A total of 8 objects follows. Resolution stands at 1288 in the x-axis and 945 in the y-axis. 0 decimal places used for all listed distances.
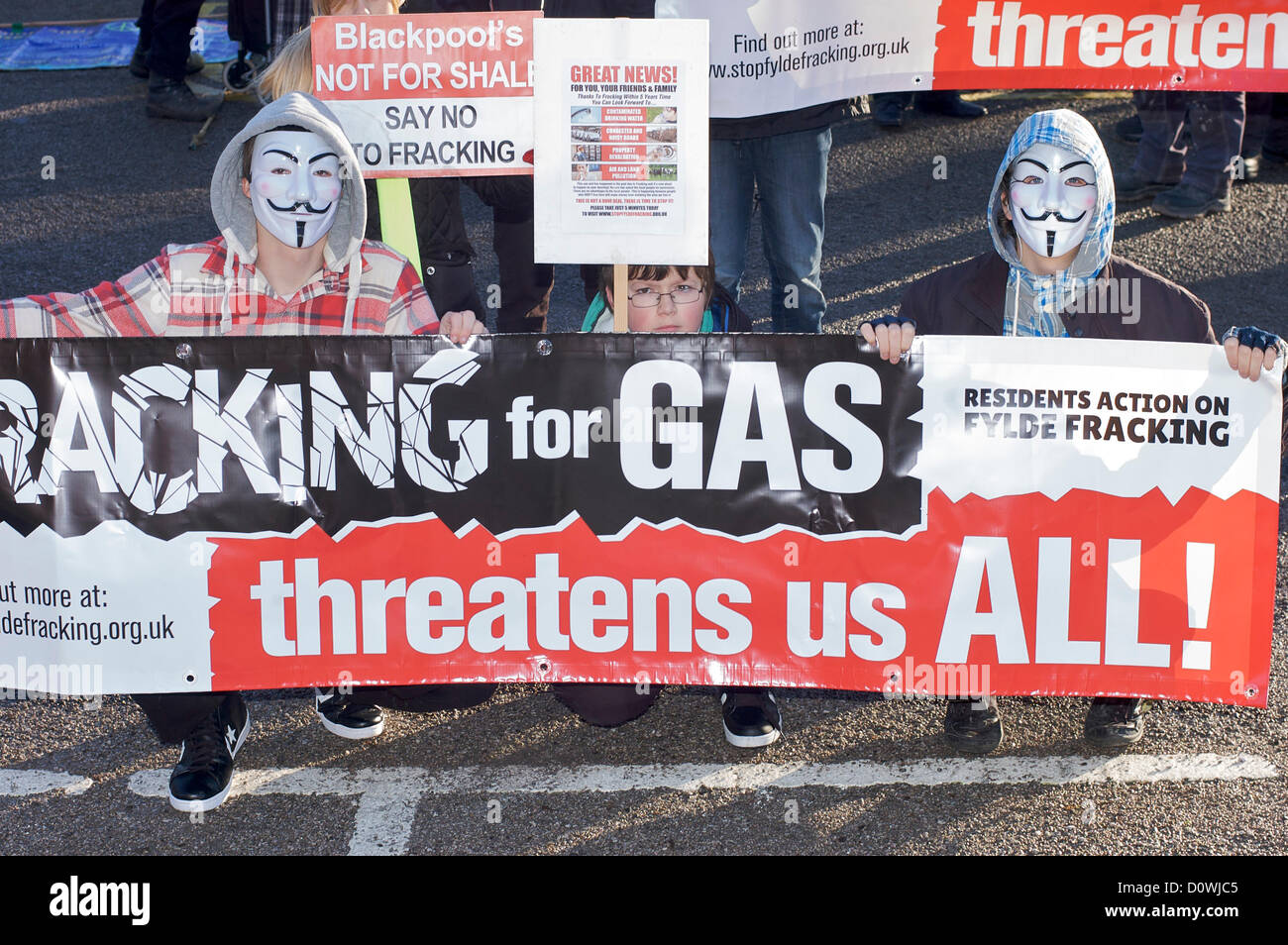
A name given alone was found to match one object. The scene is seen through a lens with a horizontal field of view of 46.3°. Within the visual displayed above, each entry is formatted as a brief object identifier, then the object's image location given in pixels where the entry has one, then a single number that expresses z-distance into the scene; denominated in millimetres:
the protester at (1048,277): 4484
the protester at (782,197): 6020
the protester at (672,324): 4566
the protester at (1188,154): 8391
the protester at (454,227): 5223
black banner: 4195
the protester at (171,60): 9586
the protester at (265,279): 4383
